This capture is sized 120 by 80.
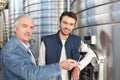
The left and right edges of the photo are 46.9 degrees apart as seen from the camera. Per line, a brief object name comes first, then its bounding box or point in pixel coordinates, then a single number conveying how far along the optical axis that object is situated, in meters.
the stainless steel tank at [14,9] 6.77
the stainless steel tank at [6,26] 8.55
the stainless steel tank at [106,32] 1.42
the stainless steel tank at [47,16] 4.11
